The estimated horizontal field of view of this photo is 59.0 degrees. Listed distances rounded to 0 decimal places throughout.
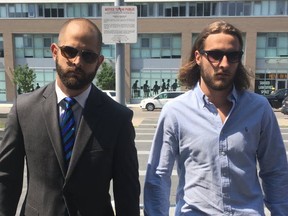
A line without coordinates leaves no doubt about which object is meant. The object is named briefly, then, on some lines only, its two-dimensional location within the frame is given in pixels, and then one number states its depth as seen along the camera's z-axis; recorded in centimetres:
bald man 144
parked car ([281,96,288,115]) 1376
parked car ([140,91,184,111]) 1942
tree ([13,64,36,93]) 2557
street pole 372
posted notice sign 360
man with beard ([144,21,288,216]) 150
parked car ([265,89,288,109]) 1920
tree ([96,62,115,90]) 2552
